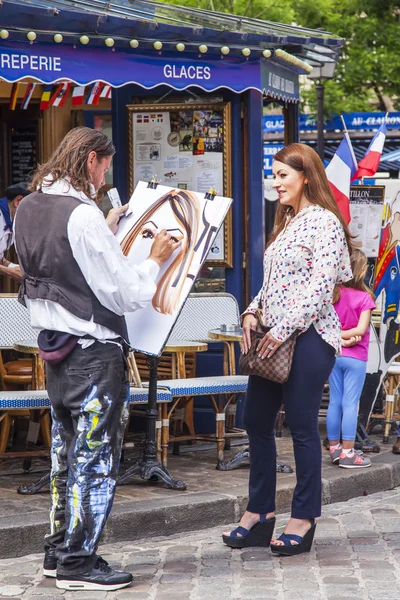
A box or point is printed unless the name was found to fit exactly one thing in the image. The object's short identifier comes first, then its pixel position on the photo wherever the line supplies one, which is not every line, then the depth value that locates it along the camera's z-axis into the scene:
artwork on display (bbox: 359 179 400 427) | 11.33
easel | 8.90
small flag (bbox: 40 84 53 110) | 11.93
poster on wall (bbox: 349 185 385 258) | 11.04
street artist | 6.18
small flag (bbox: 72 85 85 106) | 11.21
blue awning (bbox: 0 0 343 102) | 8.97
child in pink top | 9.97
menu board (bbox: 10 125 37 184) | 14.38
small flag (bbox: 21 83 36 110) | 11.67
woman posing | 6.98
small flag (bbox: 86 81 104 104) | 11.35
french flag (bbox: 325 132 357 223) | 10.79
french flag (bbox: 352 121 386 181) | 11.03
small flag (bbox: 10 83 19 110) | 11.38
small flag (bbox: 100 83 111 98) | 11.66
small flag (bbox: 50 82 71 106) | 11.69
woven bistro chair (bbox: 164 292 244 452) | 10.75
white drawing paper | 7.51
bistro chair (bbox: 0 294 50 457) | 9.90
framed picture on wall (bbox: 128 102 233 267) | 11.05
